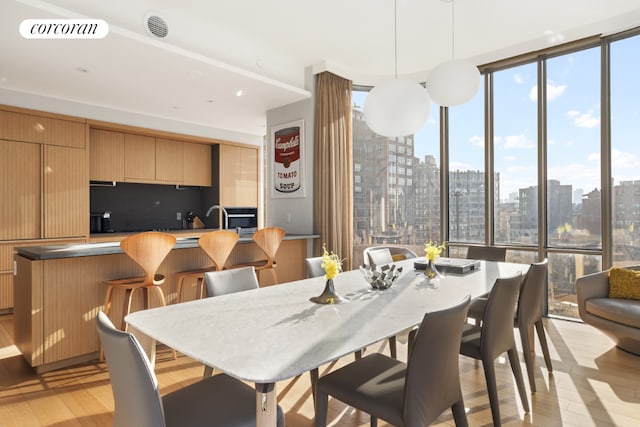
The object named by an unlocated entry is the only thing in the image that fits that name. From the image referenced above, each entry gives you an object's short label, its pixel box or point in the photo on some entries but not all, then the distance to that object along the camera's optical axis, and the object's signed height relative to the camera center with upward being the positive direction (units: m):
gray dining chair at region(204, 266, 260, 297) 2.14 -0.40
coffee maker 5.51 -0.12
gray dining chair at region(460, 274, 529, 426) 1.92 -0.66
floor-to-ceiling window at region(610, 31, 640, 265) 3.64 +0.58
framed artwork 4.87 +0.70
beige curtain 4.61 +0.57
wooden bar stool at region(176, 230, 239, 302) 3.30 -0.31
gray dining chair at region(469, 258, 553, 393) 2.32 -0.59
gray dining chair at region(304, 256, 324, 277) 2.71 -0.39
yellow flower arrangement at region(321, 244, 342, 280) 1.88 -0.27
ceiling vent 3.25 +1.62
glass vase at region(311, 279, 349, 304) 1.89 -0.42
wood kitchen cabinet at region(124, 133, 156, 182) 5.66 +0.84
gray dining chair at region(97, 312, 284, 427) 1.11 -0.65
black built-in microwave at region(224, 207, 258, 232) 6.66 -0.09
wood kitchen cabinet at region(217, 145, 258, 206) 6.59 +0.68
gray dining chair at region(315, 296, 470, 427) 1.31 -0.69
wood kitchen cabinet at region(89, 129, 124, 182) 5.30 +0.82
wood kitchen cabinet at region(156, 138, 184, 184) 6.04 +0.85
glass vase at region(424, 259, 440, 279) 2.58 -0.40
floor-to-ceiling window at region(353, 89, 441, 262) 4.95 +0.36
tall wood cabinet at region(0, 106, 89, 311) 4.38 +0.38
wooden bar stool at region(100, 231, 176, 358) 2.81 -0.34
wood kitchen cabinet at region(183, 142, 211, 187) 6.41 +0.83
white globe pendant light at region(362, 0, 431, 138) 2.29 +0.64
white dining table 1.14 -0.45
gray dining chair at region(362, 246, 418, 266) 3.32 -0.39
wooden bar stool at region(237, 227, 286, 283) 3.76 -0.31
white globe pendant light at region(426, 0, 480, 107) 2.39 +0.82
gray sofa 2.89 -0.79
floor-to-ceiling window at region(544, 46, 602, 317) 3.88 +0.41
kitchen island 2.72 -0.63
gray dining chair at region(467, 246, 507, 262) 3.56 -0.39
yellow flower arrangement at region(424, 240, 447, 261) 2.65 -0.28
